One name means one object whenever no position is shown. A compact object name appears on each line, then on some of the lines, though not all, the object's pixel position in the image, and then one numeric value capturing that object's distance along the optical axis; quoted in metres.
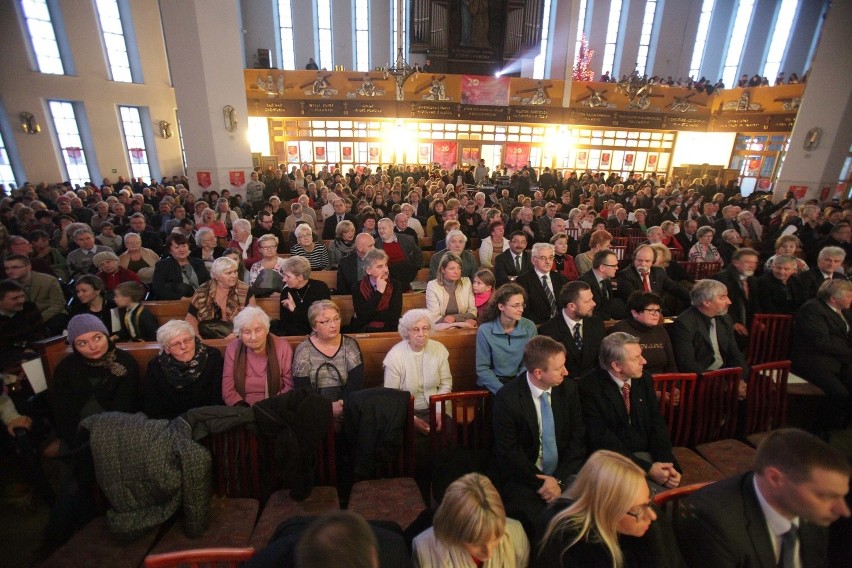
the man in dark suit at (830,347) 3.50
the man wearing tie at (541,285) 4.30
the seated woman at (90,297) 3.61
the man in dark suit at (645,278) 4.49
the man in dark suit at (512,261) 5.10
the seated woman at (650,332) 3.24
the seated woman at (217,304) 3.68
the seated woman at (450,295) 4.04
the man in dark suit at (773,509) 1.45
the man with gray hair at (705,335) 3.34
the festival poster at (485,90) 16.97
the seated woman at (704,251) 6.09
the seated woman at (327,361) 2.91
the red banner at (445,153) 18.59
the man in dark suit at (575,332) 3.28
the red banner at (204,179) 11.64
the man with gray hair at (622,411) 2.57
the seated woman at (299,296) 3.87
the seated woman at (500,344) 3.19
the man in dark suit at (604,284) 4.24
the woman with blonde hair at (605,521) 1.55
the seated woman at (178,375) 2.65
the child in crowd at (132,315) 3.60
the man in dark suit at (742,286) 4.43
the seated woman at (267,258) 4.50
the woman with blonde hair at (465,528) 1.42
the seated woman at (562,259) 5.15
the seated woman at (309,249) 5.37
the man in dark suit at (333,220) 7.61
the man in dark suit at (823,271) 4.49
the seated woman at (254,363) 2.80
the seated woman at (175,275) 4.47
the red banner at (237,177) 12.01
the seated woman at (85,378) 2.61
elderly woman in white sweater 2.93
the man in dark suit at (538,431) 2.35
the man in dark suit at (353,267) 4.77
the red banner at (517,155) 19.11
